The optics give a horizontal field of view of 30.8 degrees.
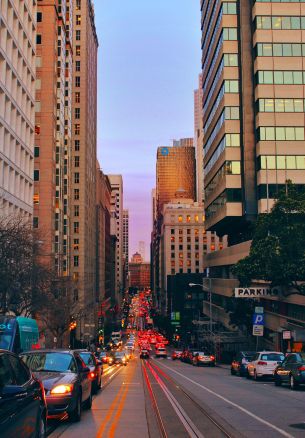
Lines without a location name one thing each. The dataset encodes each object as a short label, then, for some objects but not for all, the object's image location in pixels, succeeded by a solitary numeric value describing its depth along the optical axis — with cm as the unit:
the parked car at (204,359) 5094
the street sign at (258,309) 4109
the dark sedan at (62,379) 1161
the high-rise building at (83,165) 11169
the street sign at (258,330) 4006
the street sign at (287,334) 3550
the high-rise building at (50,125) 7975
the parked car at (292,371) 2098
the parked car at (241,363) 3090
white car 2686
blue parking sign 4031
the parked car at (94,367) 1914
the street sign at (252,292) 4458
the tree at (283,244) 3180
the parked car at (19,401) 679
